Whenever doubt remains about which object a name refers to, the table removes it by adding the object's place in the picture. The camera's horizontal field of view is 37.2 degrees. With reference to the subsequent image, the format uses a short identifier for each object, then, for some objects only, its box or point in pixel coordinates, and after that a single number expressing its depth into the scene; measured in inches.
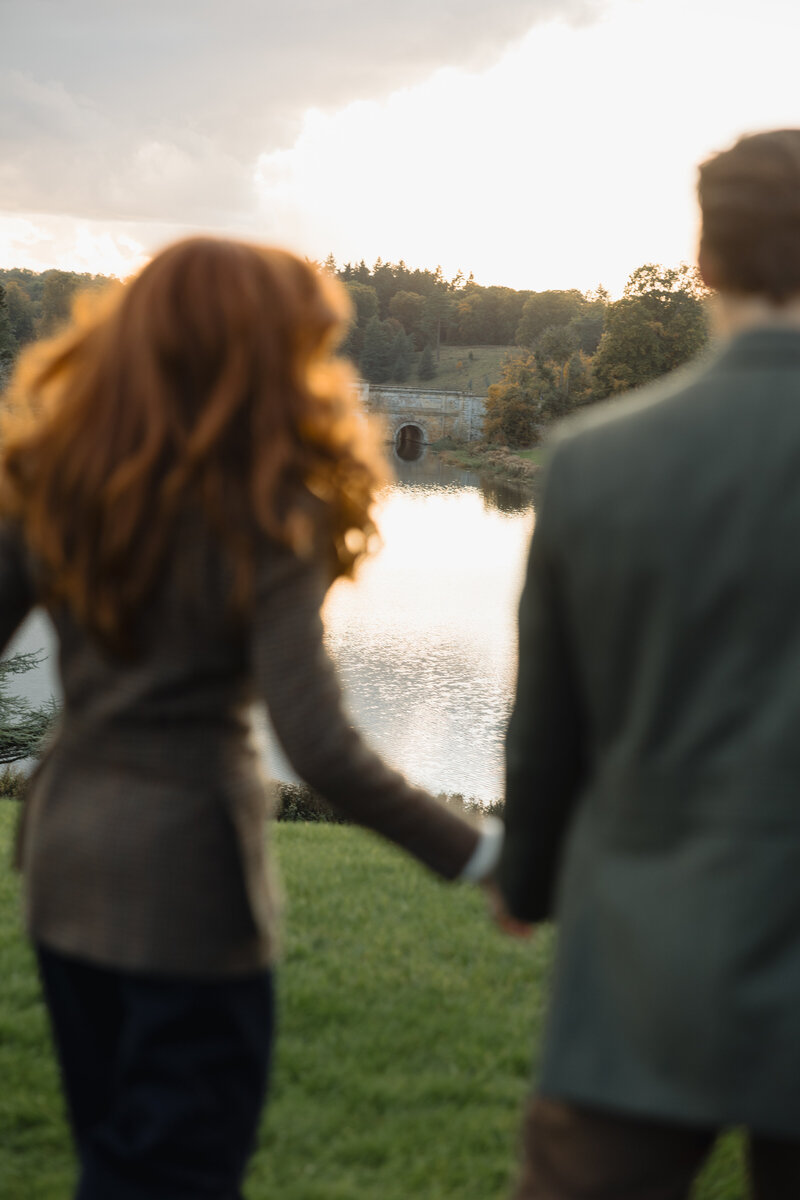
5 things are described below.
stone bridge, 3120.1
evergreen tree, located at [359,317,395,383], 3924.7
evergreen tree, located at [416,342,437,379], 4126.5
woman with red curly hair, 58.2
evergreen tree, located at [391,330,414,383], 3983.8
